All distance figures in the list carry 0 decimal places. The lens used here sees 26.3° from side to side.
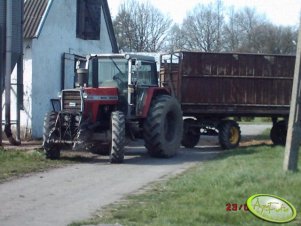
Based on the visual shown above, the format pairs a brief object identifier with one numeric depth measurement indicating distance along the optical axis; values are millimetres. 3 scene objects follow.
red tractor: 16188
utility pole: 12227
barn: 22062
